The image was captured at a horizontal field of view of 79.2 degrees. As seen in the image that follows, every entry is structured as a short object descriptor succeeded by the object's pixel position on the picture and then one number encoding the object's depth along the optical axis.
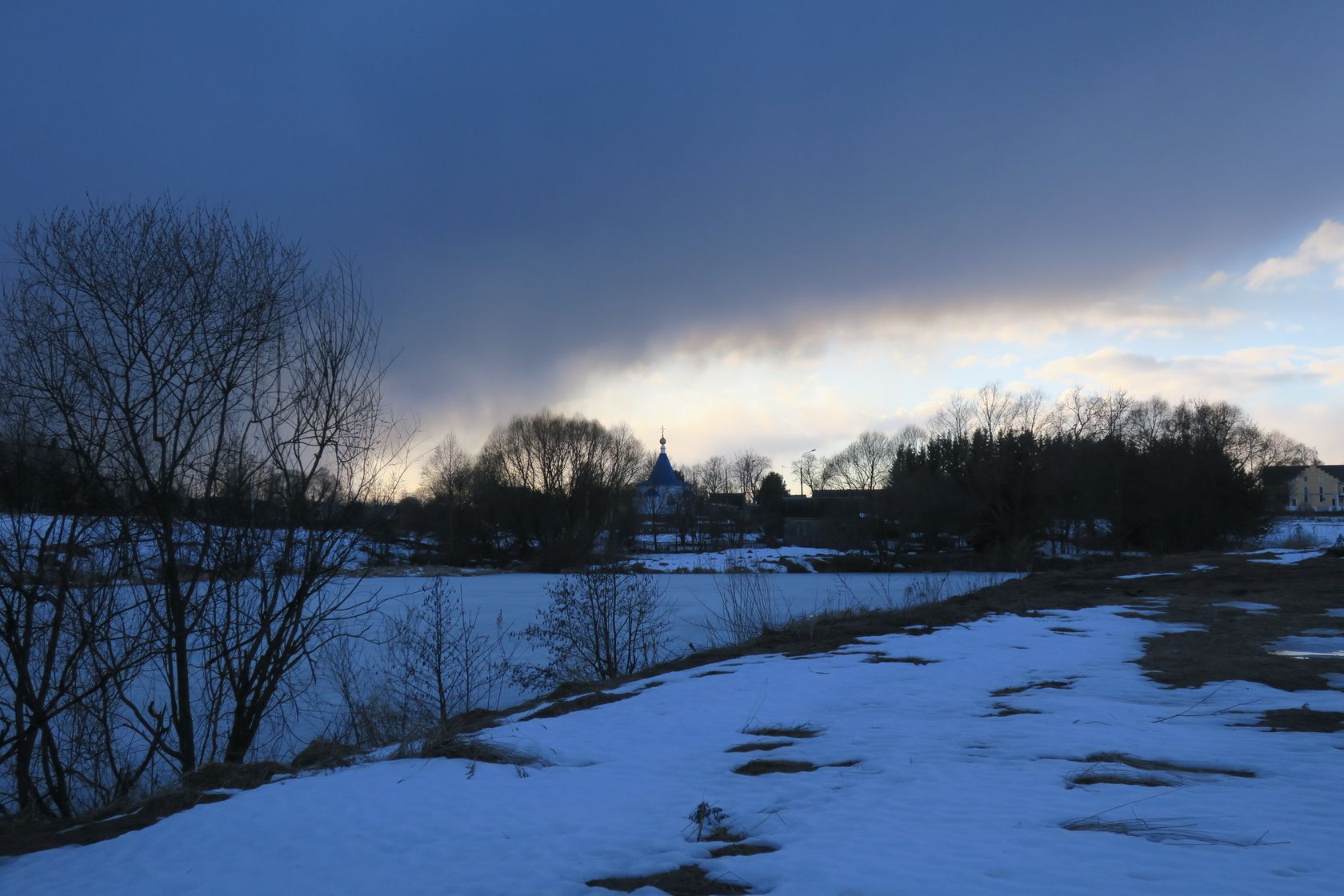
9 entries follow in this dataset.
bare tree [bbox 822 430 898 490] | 71.81
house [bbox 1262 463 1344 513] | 113.62
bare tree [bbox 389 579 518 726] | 11.95
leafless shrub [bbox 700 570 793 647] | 12.38
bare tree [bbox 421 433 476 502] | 49.16
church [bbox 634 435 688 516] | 69.56
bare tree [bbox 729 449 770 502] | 90.00
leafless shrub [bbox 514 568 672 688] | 13.50
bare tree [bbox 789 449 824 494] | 92.03
